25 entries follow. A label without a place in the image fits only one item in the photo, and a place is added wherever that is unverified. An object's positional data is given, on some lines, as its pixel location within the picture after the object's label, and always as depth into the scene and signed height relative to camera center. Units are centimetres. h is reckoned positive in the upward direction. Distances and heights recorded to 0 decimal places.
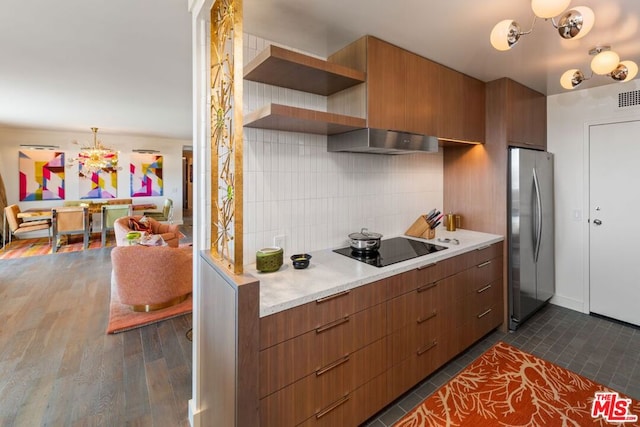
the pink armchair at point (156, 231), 415 -33
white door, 286 -14
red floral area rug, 175 -126
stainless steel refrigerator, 274 -23
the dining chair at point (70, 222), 564 -23
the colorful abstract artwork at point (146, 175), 756 +94
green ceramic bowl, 167 -29
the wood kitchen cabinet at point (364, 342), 132 -77
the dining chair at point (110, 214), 615 -8
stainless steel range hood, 195 +49
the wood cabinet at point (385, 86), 197 +87
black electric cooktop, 195 -33
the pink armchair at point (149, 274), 302 -69
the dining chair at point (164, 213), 746 -8
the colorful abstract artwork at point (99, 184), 695 +64
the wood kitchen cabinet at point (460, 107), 249 +91
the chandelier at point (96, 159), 630 +117
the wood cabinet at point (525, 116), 278 +94
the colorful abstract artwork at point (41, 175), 641 +81
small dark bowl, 176 -32
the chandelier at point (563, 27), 140 +89
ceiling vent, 279 +106
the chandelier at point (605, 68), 184 +97
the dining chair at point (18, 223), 561 -26
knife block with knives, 268 -17
